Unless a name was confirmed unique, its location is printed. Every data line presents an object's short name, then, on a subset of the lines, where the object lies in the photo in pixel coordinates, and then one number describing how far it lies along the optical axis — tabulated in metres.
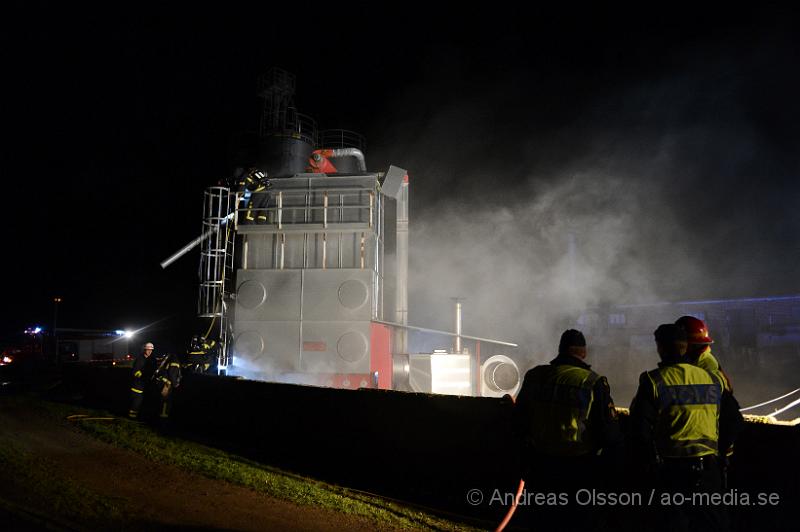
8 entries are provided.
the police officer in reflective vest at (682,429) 3.38
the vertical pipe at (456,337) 15.49
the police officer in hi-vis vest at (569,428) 3.50
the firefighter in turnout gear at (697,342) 4.01
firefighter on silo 13.14
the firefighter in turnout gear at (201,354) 11.88
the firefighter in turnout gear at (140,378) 11.14
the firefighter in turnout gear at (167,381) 10.45
